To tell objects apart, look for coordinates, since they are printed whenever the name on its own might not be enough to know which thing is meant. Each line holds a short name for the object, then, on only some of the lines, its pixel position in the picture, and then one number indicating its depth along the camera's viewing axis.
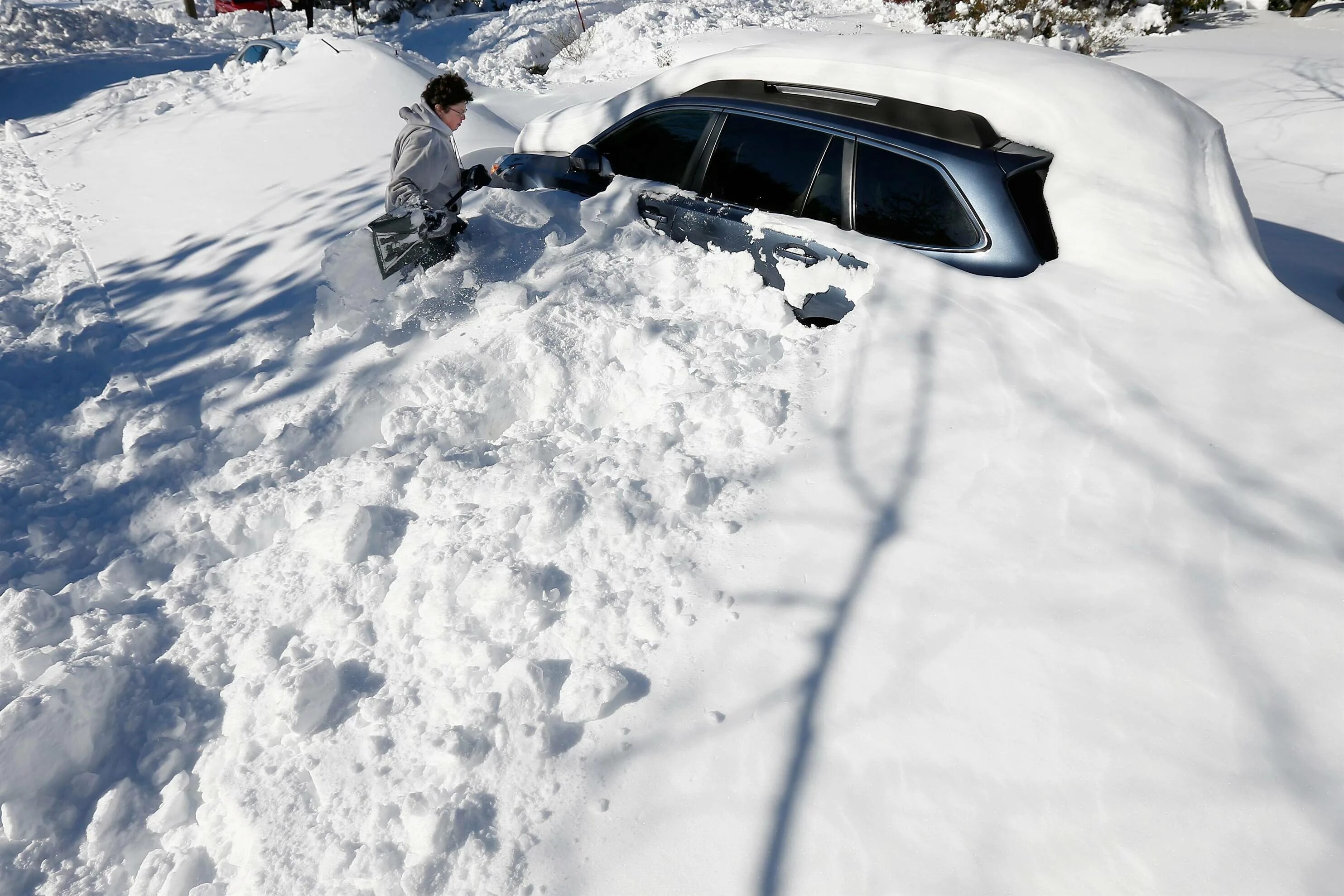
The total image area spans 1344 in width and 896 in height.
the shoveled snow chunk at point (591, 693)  2.12
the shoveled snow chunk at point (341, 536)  2.73
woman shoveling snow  3.98
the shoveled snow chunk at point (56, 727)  2.18
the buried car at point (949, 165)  2.84
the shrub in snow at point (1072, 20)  9.19
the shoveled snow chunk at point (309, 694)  2.22
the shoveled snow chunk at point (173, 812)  2.10
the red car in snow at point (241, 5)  19.33
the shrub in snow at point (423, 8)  20.27
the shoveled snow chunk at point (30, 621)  2.62
